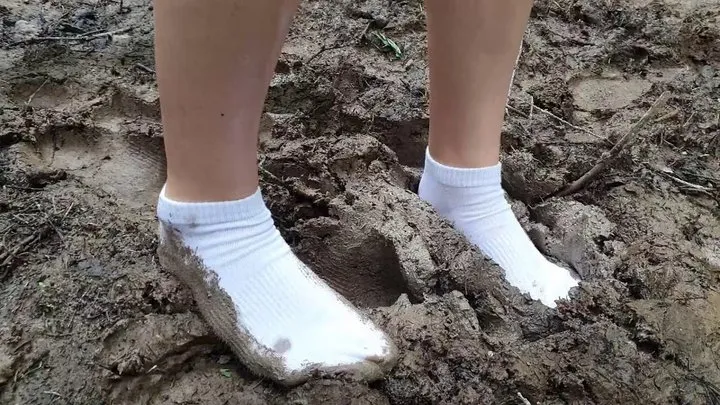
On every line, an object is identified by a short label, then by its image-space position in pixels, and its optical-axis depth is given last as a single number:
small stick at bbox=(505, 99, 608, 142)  1.66
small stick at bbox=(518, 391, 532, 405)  1.04
